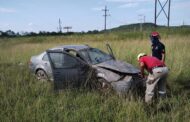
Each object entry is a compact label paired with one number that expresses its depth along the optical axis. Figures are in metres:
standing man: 5.57
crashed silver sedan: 4.94
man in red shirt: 4.66
